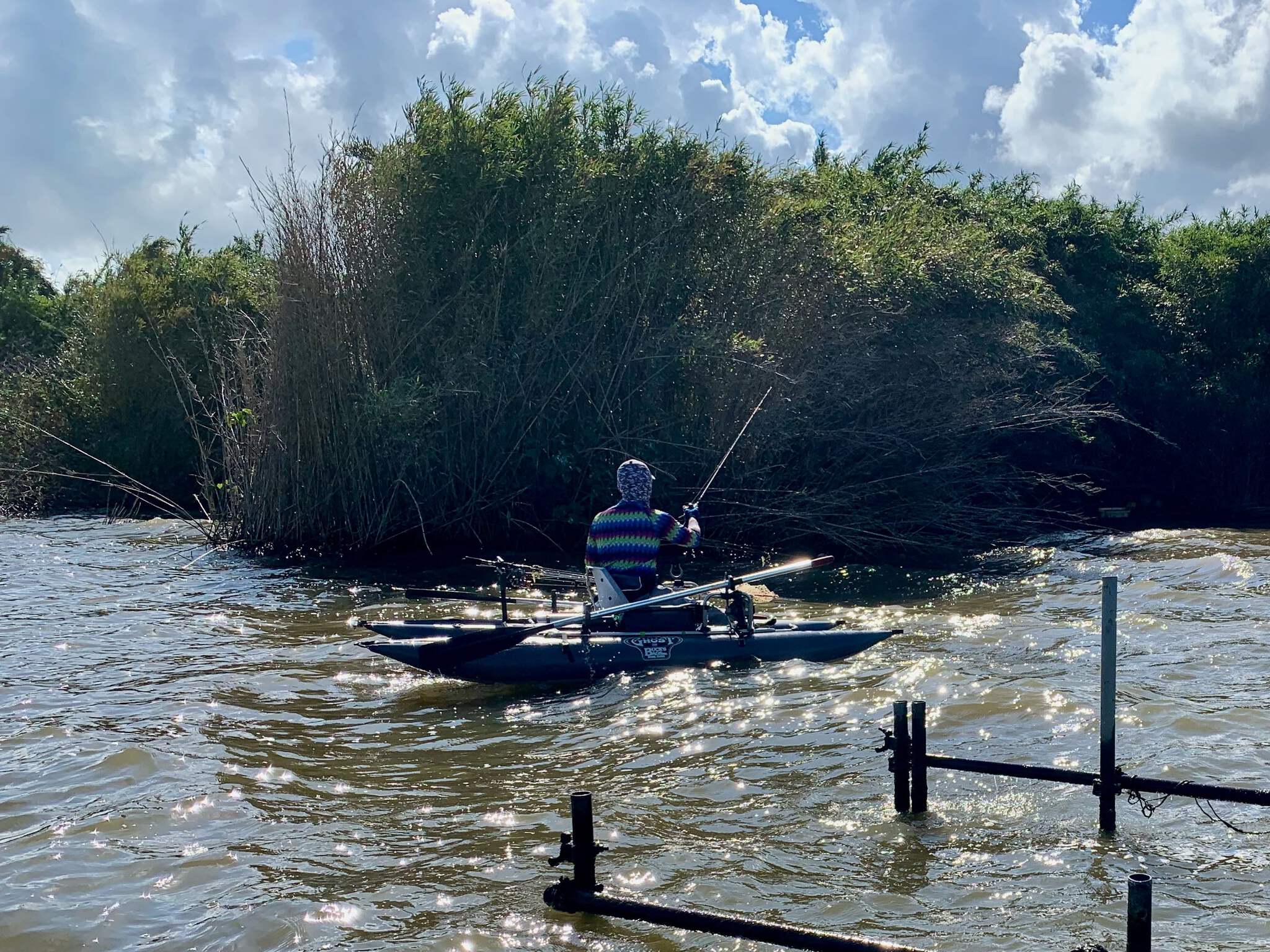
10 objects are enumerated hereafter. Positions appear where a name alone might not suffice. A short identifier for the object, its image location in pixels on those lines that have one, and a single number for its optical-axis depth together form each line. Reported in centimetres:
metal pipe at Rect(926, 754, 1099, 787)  469
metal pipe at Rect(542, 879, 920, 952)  328
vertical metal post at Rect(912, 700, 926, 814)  507
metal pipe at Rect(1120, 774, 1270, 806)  434
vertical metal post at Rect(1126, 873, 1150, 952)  303
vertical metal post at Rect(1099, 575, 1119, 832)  457
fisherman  847
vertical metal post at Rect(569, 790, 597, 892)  395
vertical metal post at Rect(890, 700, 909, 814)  511
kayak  812
